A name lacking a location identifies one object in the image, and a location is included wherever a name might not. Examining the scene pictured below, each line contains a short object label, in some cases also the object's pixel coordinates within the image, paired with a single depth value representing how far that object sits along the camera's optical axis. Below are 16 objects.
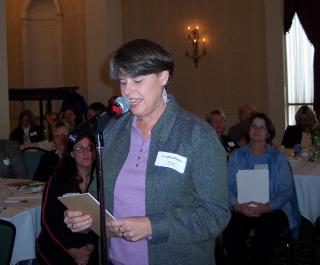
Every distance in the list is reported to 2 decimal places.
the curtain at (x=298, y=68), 8.95
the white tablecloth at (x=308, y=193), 4.46
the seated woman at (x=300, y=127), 6.85
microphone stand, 1.65
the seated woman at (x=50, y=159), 4.79
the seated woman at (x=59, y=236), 3.05
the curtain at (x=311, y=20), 8.68
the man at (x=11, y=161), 5.07
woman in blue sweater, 4.00
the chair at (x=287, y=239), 4.02
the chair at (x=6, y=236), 2.69
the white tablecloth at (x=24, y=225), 3.42
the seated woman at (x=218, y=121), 6.50
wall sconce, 9.57
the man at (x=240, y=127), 7.38
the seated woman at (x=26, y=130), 7.99
